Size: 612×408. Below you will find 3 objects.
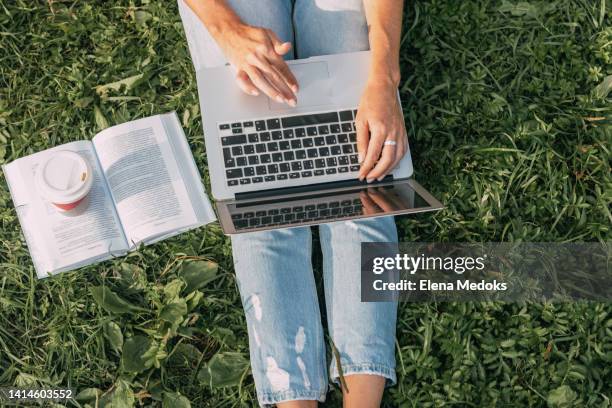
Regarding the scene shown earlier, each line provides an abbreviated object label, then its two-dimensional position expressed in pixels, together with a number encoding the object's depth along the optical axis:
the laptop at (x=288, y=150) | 1.81
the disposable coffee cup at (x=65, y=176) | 1.96
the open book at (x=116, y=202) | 2.12
